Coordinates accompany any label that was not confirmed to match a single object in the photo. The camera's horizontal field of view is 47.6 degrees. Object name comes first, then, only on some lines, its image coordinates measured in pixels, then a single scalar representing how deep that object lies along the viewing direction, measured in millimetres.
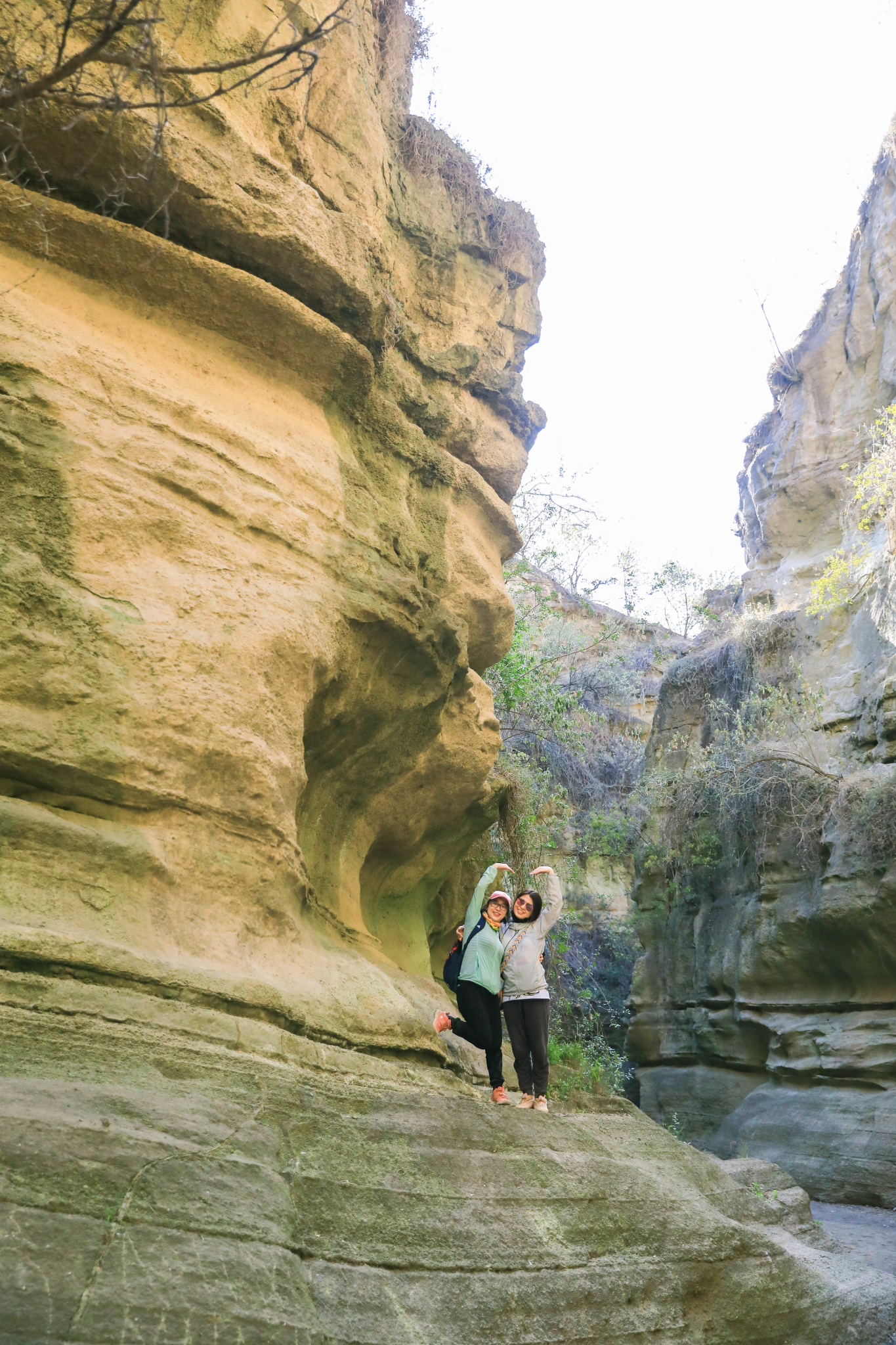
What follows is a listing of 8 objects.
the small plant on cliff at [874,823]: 12955
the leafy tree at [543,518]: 15781
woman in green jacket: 5867
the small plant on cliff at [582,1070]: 8570
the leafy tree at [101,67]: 3172
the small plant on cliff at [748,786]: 14750
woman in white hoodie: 5898
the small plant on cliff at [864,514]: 14258
